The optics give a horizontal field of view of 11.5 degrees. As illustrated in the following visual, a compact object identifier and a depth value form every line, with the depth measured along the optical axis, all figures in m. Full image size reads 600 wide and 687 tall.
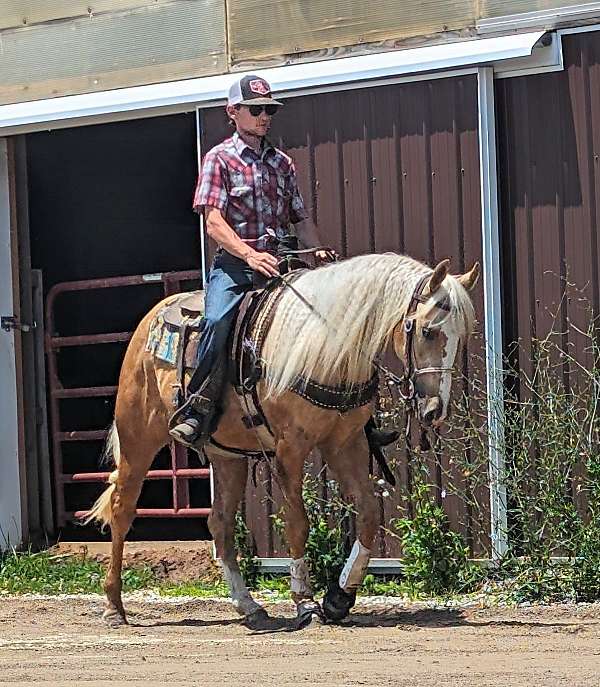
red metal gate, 22.08
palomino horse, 14.13
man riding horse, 15.51
